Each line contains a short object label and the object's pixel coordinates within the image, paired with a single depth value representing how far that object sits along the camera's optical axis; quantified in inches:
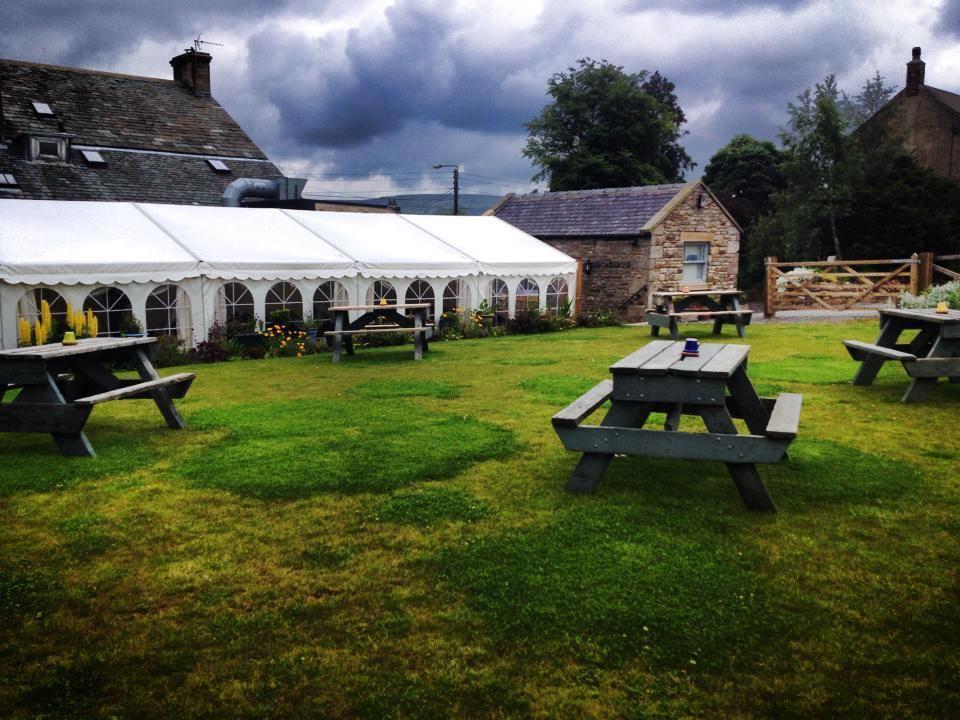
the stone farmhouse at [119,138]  824.3
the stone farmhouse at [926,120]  1429.6
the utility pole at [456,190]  1758.1
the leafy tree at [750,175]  1795.0
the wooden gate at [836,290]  784.3
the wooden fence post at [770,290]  780.0
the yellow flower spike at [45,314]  468.8
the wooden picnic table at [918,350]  310.8
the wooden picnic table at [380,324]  495.8
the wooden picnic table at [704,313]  599.8
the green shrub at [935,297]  527.4
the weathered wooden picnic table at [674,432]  185.8
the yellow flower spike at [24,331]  462.3
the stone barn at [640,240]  839.1
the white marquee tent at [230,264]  488.4
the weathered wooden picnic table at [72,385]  238.8
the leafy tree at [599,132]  1549.0
